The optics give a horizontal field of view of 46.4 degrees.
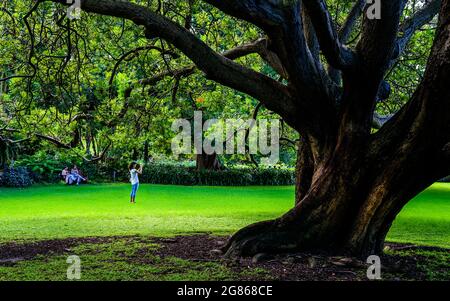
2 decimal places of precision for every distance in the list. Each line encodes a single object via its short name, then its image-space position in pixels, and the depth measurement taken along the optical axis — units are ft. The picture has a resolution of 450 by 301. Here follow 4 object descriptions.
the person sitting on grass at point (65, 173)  102.58
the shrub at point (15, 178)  90.02
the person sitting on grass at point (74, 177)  101.04
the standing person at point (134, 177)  62.59
